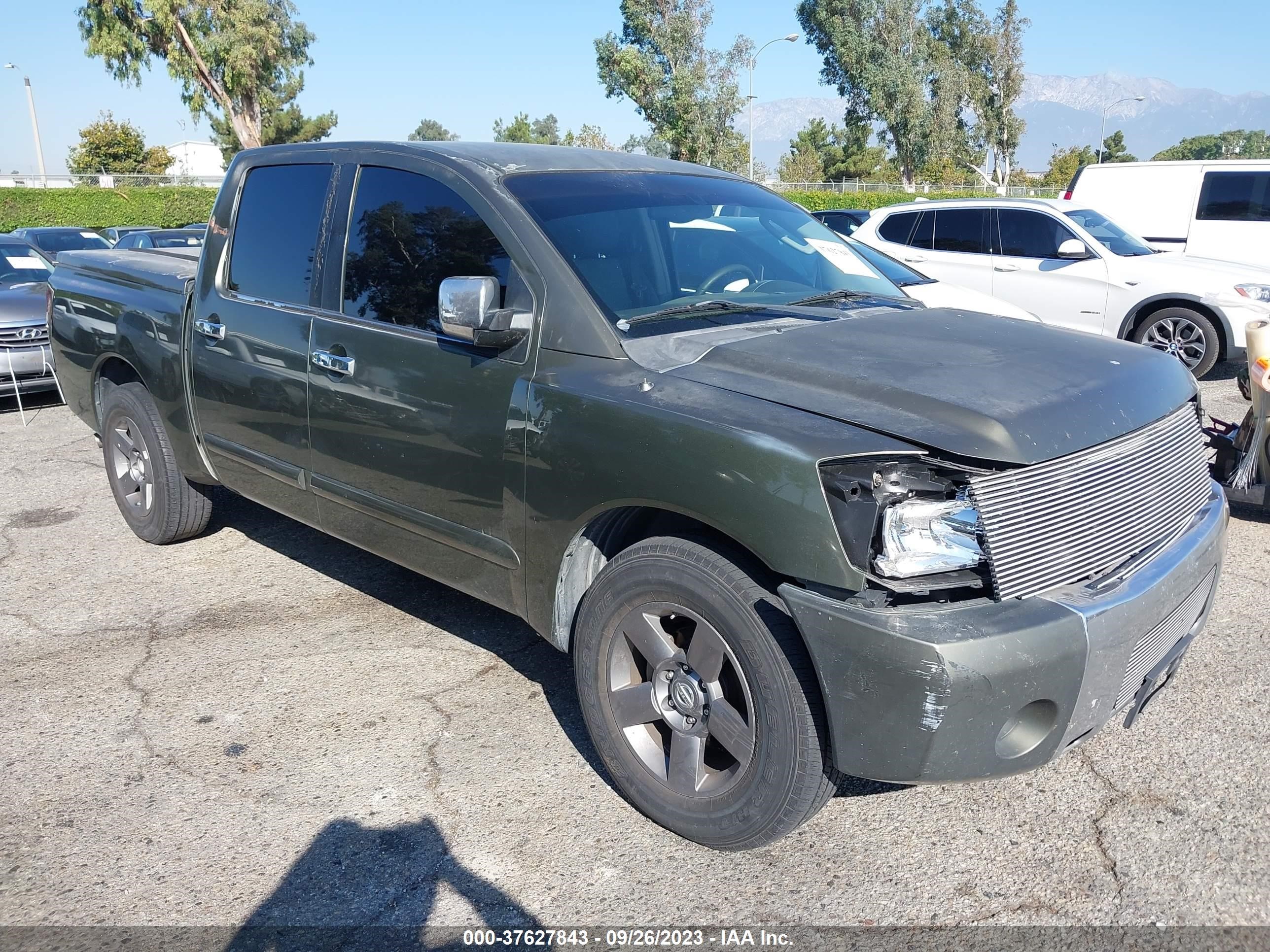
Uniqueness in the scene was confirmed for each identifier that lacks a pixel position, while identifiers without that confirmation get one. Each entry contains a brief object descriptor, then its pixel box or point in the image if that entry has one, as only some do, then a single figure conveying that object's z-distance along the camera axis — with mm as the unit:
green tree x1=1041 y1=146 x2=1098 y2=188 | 71625
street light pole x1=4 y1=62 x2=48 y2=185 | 52094
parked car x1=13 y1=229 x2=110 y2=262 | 18594
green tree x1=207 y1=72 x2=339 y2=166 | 45188
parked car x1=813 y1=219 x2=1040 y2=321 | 6449
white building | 102312
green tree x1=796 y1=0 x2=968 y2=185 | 50875
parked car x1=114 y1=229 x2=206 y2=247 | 16656
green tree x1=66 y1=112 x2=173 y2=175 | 61406
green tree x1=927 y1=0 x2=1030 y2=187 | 56562
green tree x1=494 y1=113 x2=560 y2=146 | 92062
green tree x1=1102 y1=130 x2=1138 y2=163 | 87125
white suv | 9289
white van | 11953
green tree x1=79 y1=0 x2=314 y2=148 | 40094
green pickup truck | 2371
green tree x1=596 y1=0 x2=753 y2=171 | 45406
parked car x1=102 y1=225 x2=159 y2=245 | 20703
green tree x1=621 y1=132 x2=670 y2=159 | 49125
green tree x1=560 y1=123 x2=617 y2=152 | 71281
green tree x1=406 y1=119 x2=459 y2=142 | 113631
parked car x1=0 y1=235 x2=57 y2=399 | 8812
